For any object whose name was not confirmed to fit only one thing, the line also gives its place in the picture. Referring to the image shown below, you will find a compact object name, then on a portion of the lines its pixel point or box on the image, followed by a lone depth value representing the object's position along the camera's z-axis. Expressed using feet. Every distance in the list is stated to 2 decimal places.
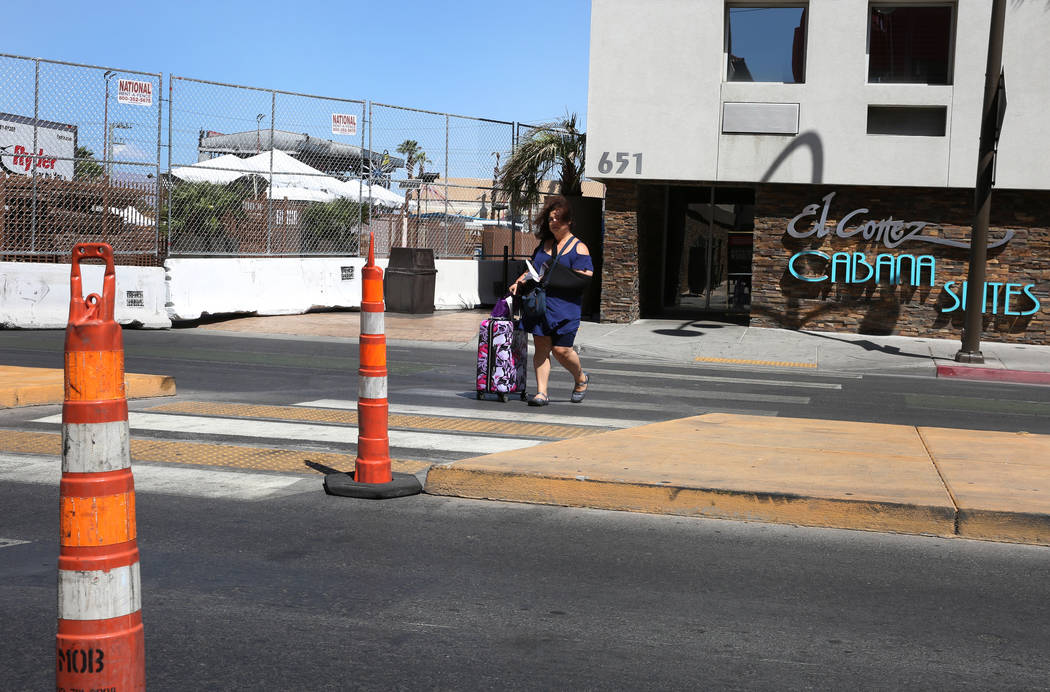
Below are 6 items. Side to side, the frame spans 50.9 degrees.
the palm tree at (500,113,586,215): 75.41
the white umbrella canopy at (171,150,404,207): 59.26
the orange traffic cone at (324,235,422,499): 19.71
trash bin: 69.21
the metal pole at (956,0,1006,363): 49.47
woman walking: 31.89
